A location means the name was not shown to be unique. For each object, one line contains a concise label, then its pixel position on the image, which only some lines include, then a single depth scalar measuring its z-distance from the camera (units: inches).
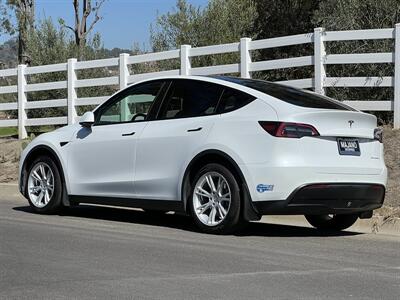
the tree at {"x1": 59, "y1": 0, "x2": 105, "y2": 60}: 992.2
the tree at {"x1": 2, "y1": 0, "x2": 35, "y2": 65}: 1064.2
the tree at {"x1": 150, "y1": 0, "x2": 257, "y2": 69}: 698.8
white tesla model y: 284.5
